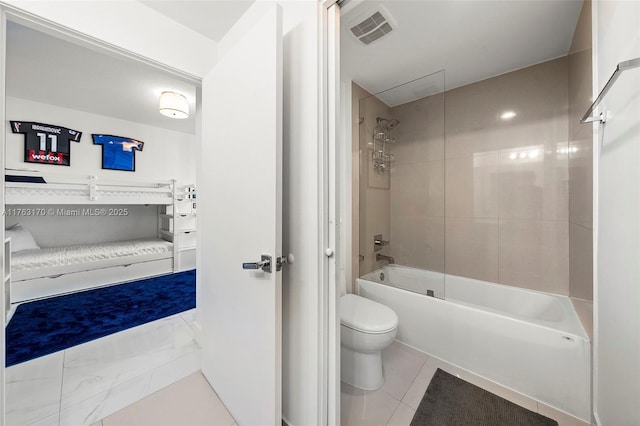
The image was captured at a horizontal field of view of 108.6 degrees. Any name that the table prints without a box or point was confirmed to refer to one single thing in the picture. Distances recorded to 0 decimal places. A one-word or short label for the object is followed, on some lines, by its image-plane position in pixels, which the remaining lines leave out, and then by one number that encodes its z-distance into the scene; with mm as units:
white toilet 1354
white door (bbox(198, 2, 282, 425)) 951
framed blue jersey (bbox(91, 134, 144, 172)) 3436
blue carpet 1778
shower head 2320
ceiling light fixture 2529
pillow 2744
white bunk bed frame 2527
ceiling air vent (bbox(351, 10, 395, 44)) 1362
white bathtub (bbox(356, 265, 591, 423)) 1228
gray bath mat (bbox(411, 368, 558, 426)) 1192
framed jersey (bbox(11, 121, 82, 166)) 2883
